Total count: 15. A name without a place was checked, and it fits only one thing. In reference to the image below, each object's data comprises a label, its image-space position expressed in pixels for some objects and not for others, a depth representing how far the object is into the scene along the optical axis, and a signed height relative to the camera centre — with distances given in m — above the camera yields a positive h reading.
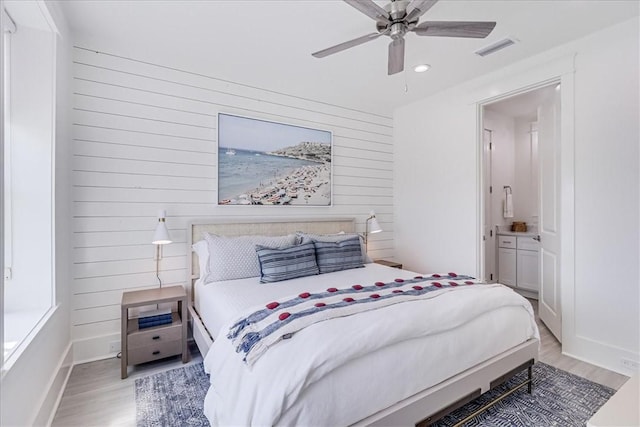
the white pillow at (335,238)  3.19 -0.26
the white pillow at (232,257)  2.68 -0.39
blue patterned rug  1.91 -1.27
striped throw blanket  1.48 -0.53
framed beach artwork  3.24 +0.56
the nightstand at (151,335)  2.39 -0.97
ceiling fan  1.73 +1.14
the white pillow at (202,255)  2.72 -0.38
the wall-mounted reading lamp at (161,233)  2.64 -0.17
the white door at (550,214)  3.02 -0.01
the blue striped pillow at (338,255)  2.98 -0.42
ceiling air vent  2.66 +1.48
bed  1.30 -0.74
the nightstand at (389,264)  3.93 -0.65
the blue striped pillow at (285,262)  2.64 -0.44
